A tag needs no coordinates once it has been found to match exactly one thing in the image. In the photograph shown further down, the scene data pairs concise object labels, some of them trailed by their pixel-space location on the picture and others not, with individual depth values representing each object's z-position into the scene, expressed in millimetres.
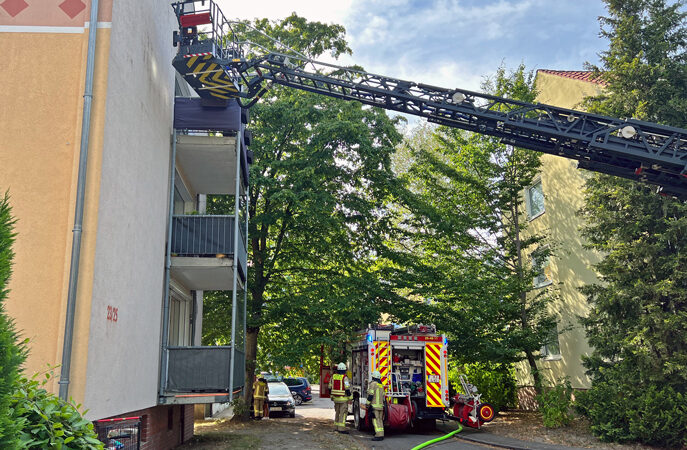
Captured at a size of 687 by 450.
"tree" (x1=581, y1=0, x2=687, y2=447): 12469
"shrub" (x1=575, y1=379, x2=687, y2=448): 11891
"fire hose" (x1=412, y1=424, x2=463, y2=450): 12703
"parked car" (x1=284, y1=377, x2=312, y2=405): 32594
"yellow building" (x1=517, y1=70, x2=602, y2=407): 19656
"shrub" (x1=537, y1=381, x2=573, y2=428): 15141
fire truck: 15477
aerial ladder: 11242
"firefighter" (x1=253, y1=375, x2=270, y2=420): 19594
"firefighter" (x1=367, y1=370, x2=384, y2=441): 14136
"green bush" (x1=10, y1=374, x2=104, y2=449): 3549
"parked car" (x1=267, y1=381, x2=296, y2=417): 22828
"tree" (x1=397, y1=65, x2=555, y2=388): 18656
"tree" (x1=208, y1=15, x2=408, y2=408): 17422
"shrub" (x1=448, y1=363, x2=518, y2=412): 21781
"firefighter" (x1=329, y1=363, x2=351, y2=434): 15922
